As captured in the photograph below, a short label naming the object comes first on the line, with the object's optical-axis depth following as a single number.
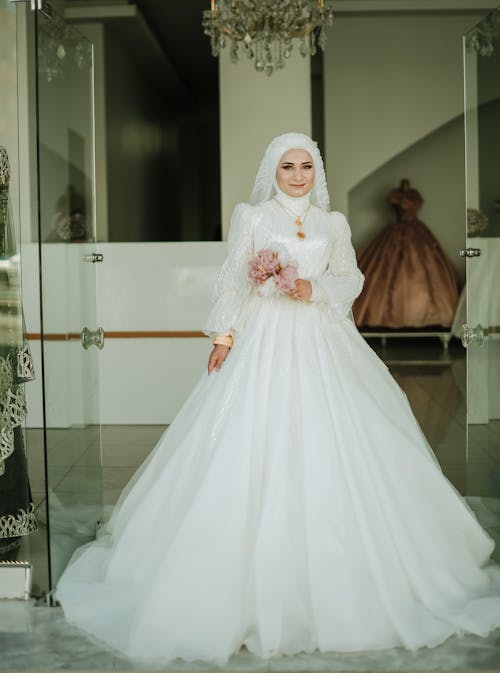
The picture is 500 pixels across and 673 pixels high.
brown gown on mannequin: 11.29
